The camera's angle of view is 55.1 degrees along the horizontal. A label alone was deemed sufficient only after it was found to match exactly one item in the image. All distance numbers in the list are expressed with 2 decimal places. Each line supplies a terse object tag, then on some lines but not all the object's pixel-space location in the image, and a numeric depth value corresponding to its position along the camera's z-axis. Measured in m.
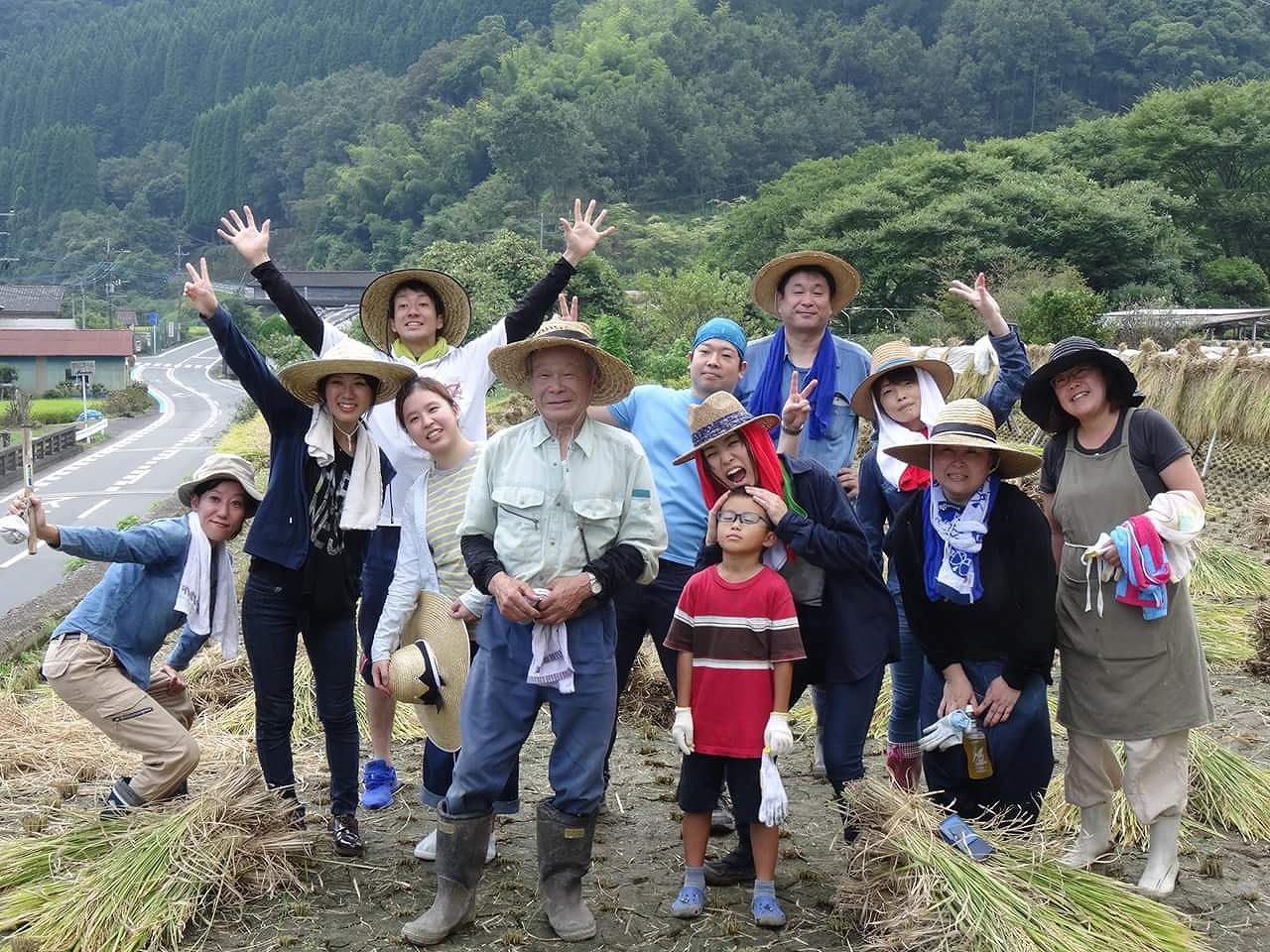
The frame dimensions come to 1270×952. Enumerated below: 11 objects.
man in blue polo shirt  4.31
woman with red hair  3.78
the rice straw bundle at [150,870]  3.65
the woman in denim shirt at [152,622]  4.26
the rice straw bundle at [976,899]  3.33
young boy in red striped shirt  3.73
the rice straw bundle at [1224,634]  7.29
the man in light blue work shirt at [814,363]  4.53
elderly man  3.65
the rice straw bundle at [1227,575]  9.25
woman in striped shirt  4.12
